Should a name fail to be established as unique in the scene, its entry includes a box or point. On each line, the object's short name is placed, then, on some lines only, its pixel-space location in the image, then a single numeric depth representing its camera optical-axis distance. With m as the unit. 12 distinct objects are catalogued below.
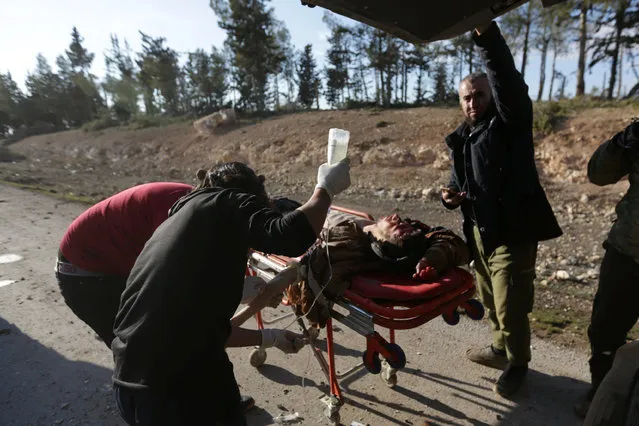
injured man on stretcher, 2.49
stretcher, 2.21
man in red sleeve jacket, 2.49
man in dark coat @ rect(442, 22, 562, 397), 2.46
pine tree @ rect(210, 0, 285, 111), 25.20
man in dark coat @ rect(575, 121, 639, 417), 2.36
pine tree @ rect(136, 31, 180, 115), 32.97
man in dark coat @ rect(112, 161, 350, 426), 1.64
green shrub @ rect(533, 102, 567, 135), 10.68
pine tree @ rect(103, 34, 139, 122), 36.47
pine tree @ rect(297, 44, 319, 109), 30.22
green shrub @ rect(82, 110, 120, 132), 29.69
